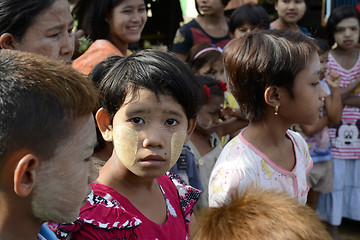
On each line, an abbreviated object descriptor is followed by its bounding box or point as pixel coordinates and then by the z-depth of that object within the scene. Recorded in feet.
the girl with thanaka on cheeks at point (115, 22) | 10.52
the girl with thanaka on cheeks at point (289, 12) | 15.16
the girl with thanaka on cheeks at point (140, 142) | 5.22
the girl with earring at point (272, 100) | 7.08
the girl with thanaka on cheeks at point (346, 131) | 15.12
